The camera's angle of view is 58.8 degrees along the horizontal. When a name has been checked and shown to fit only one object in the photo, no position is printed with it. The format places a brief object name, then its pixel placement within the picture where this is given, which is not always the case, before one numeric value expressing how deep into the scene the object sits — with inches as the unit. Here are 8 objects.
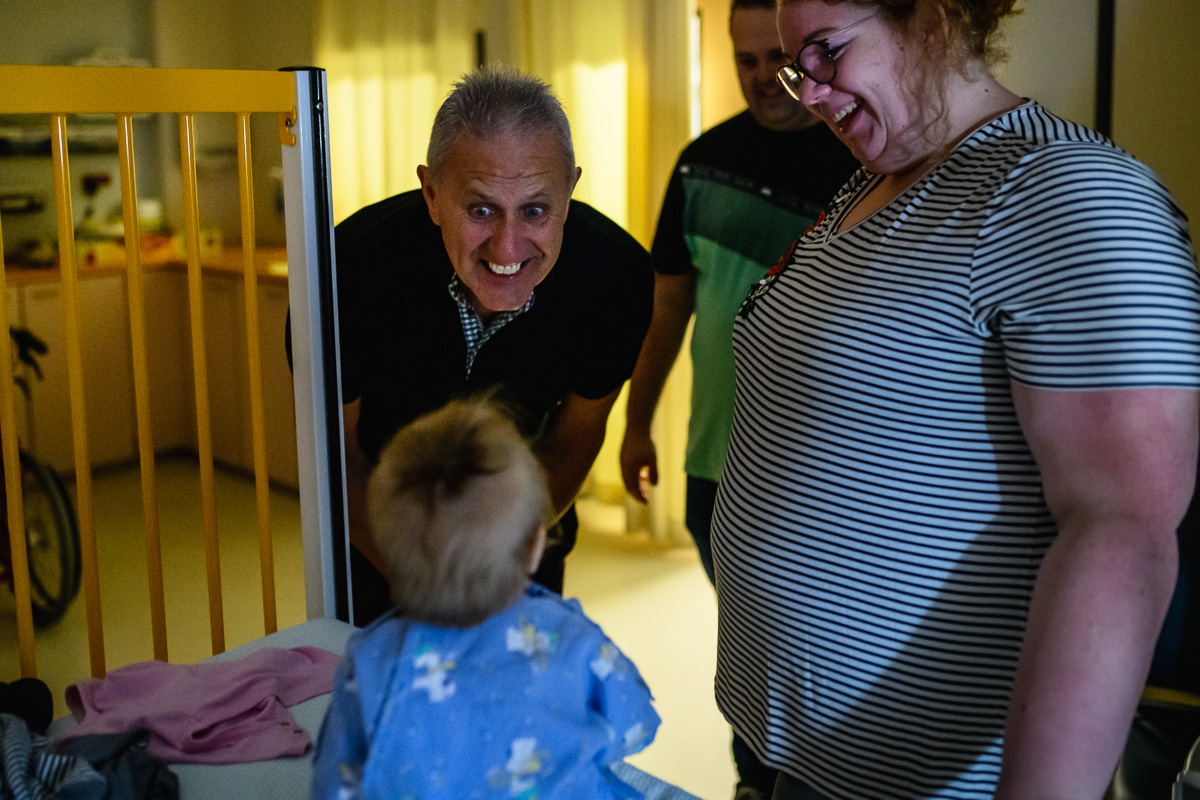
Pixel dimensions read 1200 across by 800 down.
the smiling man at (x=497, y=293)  56.1
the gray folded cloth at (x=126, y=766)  43.6
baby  35.5
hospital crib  52.5
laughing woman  30.8
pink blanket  48.9
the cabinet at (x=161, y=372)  165.3
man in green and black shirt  79.0
